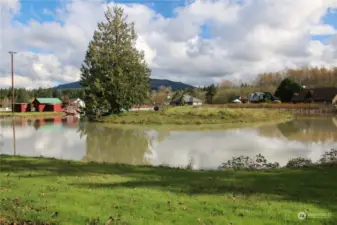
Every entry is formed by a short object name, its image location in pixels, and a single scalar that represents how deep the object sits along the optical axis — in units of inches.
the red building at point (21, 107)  2447.1
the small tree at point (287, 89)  2864.2
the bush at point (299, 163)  411.6
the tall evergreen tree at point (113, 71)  1569.9
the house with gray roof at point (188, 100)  3646.7
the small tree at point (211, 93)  3762.3
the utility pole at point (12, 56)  1635.3
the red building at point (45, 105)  2476.6
